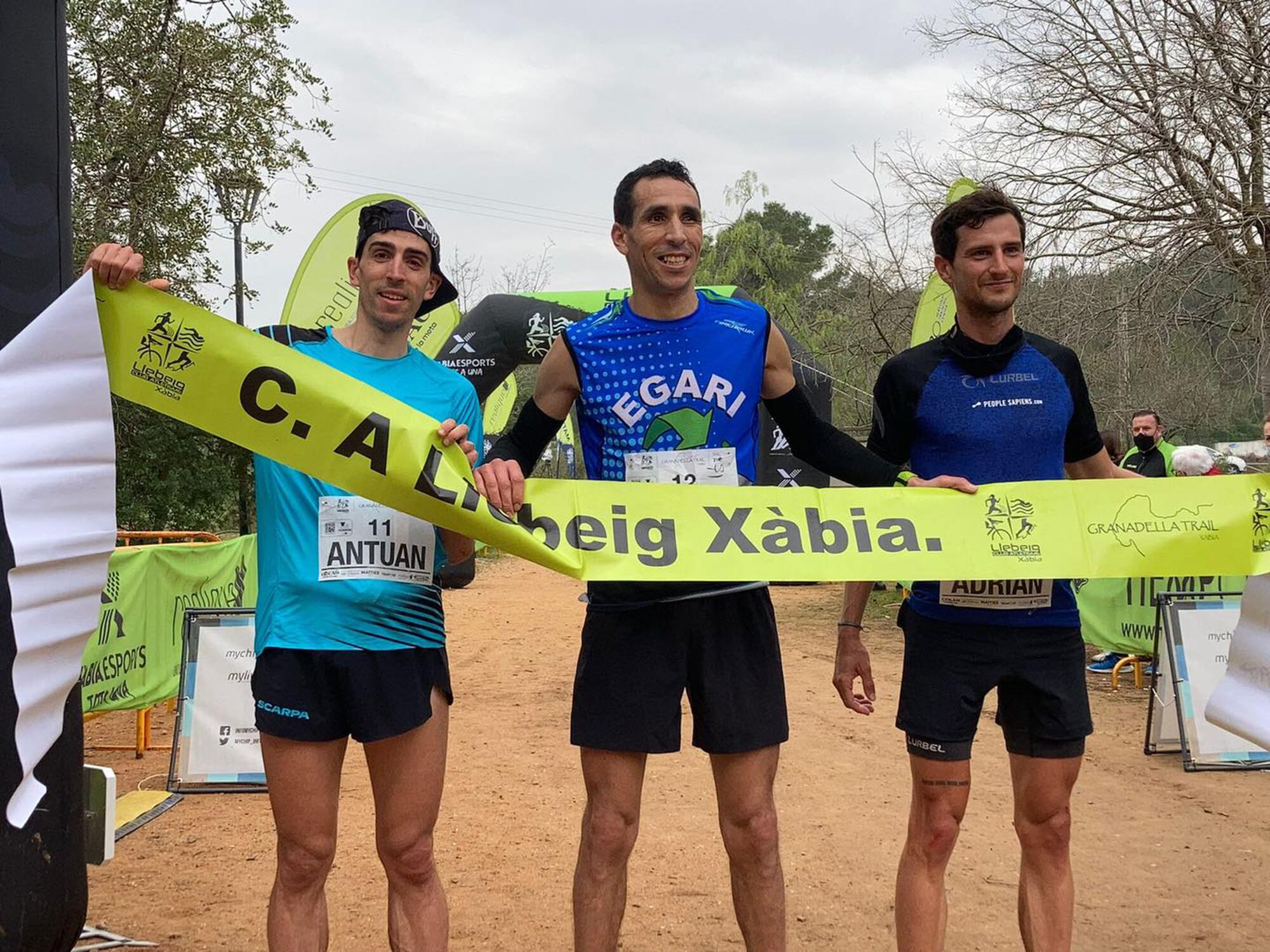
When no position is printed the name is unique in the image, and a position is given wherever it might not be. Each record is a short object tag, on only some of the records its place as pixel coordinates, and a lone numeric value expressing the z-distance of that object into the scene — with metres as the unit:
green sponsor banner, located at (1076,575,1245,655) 8.65
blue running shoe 10.09
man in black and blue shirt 3.12
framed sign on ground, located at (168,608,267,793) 5.59
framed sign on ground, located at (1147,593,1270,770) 6.18
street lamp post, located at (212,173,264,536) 14.66
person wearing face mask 10.26
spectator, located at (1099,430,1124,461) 9.43
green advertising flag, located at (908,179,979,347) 8.84
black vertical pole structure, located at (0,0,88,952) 2.82
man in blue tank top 3.01
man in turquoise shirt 2.80
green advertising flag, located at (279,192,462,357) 7.60
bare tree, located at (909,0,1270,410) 9.93
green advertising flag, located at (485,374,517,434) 14.54
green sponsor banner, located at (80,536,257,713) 6.67
